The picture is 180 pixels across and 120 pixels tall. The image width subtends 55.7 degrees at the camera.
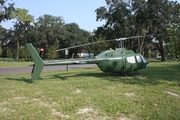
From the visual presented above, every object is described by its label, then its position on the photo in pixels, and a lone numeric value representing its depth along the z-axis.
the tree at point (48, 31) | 51.41
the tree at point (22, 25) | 49.84
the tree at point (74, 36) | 58.00
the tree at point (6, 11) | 22.67
